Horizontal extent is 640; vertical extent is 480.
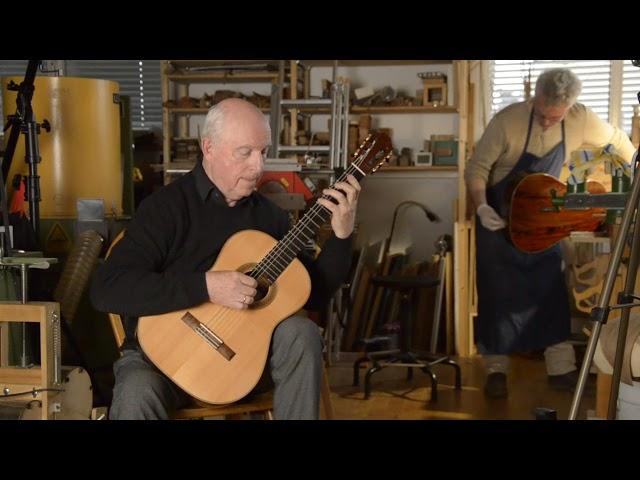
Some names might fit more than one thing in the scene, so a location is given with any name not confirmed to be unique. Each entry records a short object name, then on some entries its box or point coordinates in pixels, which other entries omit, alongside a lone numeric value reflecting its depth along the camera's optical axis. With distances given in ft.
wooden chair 7.00
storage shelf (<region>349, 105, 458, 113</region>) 17.39
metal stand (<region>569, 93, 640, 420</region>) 6.70
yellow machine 11.67
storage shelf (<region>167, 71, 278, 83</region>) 17.97
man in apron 12.91
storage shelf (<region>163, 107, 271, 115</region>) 18.07
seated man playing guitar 6.88
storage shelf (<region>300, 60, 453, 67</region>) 17.90
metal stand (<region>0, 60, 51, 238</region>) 9.85
